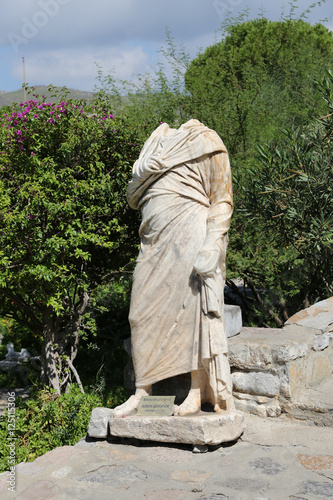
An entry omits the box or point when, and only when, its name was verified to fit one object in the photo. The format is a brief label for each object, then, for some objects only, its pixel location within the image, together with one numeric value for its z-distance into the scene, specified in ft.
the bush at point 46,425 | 16.80
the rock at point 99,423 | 12.46
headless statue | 12.23
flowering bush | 17.58
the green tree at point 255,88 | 25.31
